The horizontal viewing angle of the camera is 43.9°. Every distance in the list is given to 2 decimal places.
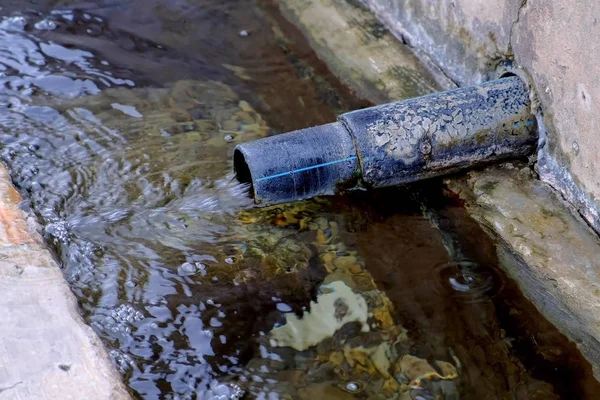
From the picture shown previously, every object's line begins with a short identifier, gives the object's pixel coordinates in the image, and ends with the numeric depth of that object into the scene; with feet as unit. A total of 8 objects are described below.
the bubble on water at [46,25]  15.46
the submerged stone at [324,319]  8.71
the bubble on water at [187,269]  9.50
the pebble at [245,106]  13.19
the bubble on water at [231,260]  9.71
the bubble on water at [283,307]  9.09
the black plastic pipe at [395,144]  10.15
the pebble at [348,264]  9.70
